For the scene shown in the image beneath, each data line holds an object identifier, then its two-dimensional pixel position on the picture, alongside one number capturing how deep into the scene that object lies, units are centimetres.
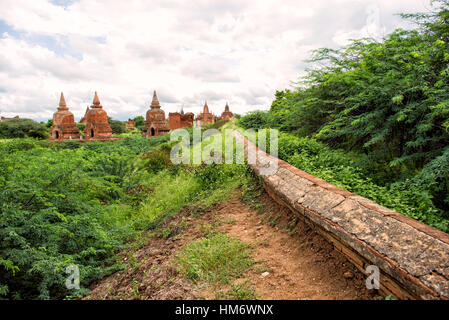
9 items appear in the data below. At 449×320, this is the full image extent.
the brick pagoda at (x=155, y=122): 2755
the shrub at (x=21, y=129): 3603
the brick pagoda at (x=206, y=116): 5821
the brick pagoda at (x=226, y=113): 5962
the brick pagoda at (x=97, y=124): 2530
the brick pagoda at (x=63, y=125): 2668
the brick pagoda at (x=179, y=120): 3575
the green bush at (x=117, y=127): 5344
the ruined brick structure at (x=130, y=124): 5741
